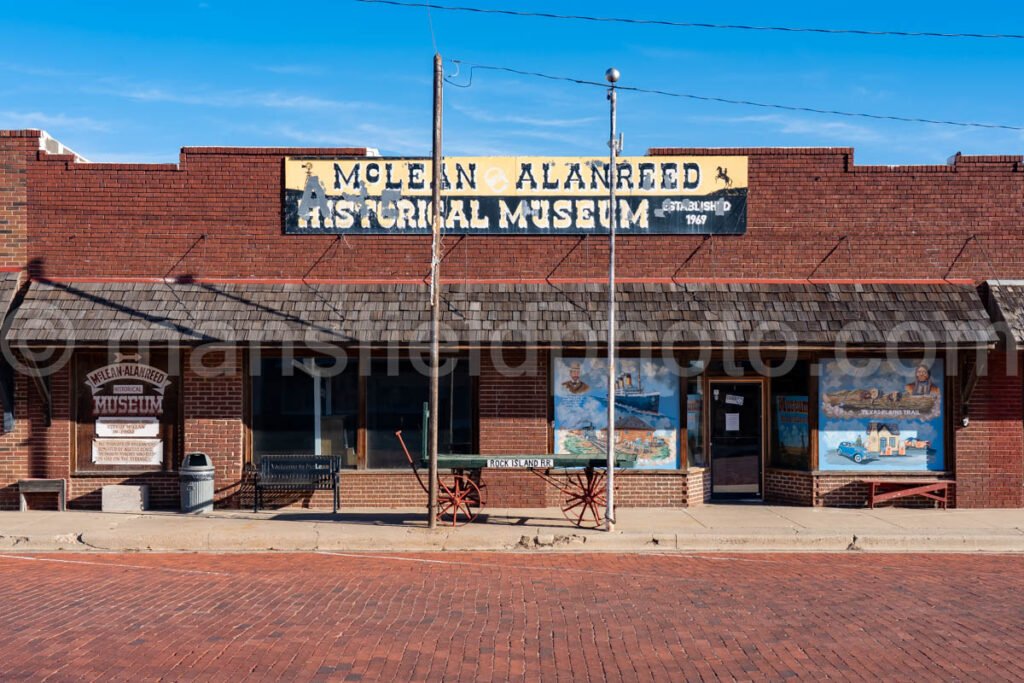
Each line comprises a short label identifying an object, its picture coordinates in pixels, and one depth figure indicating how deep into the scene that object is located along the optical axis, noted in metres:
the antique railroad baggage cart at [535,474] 14.27
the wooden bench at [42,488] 15.67
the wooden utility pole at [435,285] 13.82
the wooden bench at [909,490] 16.02
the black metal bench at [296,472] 15.66
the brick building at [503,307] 15.97
